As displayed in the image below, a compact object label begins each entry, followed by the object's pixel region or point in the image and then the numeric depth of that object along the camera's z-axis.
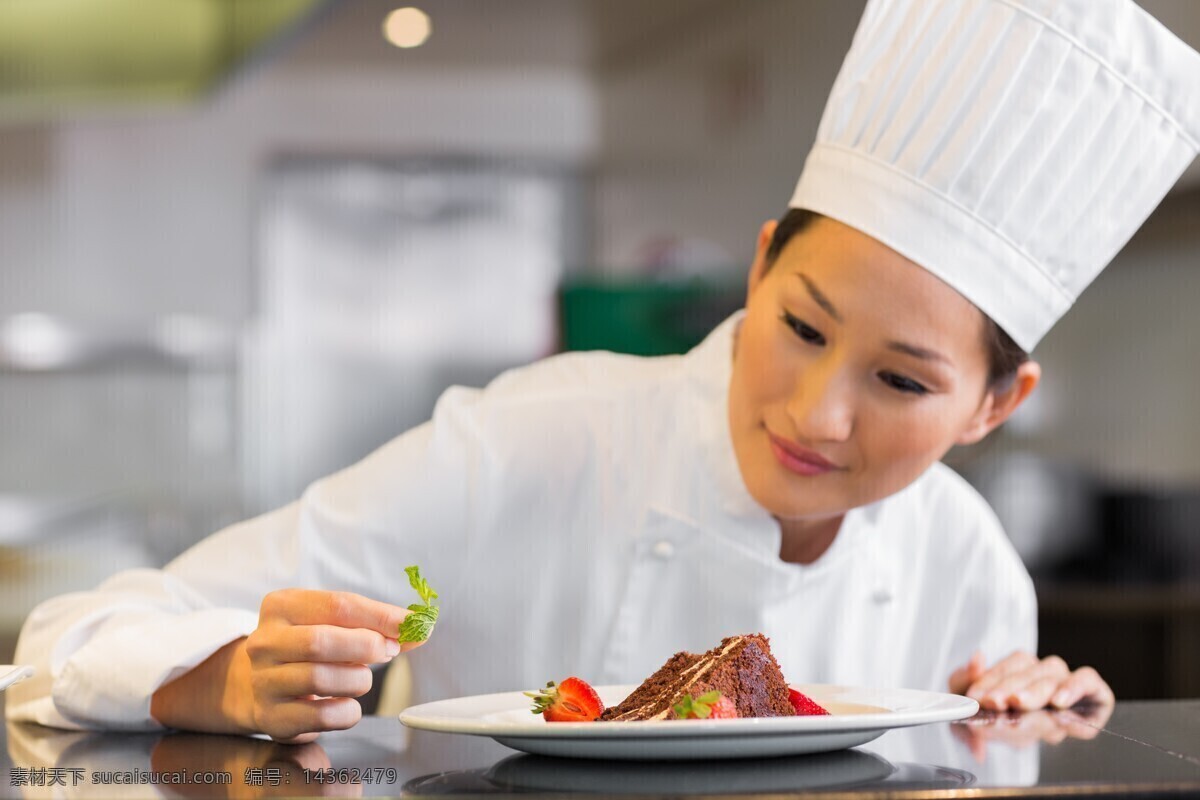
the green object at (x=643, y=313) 3.41
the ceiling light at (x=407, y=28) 3.67
